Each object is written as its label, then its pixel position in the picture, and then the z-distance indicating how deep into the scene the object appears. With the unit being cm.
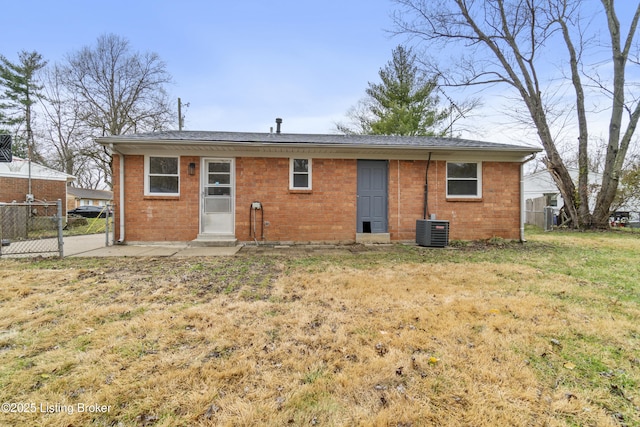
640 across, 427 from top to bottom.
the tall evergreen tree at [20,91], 1956
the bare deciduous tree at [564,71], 1186
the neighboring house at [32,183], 1534
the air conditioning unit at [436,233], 777
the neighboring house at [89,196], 3656
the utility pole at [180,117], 1927
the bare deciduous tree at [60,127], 1911
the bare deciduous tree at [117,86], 1895
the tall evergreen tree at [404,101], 1891
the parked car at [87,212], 2650
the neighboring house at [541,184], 2123
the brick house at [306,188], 770
